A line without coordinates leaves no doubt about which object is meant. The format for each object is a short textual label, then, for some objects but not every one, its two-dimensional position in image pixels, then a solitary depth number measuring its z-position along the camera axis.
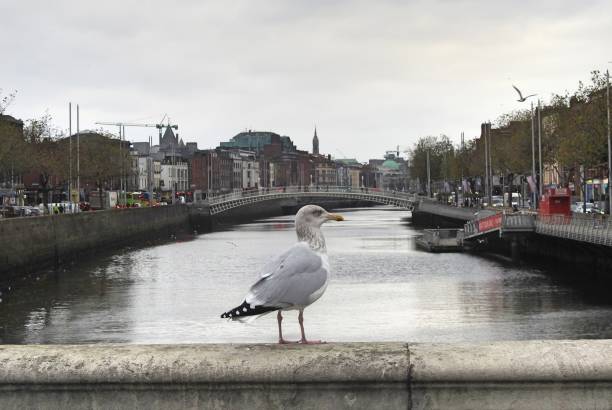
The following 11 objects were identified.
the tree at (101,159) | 95.81
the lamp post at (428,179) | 154.02
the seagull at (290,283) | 6.22
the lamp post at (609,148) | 51.47
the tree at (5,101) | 65.86
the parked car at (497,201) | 110.20
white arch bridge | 128.62
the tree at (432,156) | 158.62
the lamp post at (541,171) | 72.35
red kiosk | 56.88
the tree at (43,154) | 78.75
